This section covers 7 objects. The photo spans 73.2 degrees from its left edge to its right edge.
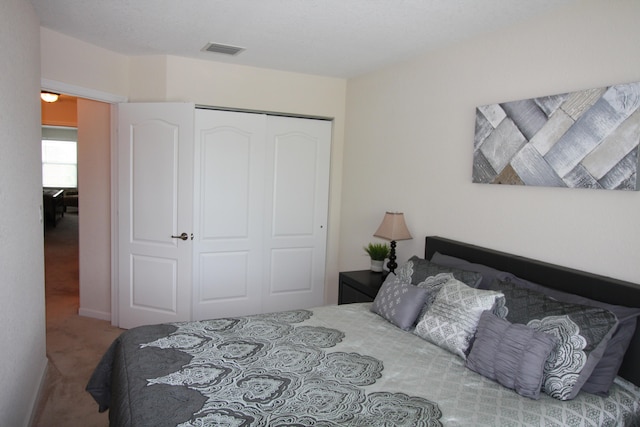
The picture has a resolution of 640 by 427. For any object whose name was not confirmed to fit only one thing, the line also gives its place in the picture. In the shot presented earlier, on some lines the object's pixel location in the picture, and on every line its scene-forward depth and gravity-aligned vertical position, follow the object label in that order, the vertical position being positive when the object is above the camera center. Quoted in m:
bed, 1.70 -0.88
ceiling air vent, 3.47 +1.07
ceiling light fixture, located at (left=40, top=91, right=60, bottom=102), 6.27 +1.08
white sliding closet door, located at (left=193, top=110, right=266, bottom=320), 4.08 -0.32
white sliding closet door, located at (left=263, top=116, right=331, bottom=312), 4.43 -0.33
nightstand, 3.48 -0.85
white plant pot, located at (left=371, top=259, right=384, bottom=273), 3.87 -0.73
